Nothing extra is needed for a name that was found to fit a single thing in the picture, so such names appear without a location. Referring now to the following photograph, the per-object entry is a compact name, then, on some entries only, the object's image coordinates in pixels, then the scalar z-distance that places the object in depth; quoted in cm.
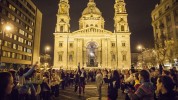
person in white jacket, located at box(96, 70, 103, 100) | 1091
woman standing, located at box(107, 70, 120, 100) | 780
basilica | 5475
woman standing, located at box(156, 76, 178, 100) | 362
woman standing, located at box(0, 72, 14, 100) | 259
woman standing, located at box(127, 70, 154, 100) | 375
